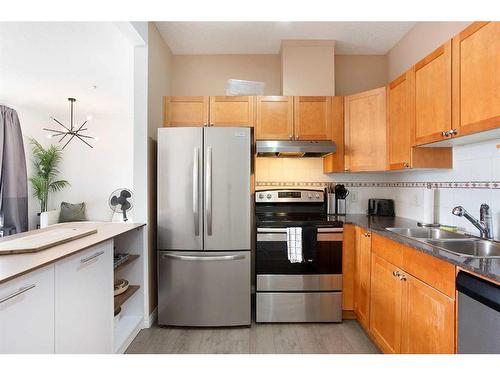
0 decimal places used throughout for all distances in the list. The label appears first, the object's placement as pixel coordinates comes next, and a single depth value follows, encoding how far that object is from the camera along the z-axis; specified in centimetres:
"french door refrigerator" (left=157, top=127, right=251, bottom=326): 219
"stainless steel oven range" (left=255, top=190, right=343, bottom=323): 224
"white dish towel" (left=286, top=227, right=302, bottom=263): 220
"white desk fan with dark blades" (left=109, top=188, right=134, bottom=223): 248
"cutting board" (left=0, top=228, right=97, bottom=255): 122
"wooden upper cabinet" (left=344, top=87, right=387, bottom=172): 234
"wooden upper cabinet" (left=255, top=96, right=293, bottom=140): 258
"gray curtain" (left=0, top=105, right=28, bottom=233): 420
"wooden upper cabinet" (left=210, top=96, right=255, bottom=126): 258
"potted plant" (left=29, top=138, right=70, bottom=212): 470
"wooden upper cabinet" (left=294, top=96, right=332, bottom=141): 259
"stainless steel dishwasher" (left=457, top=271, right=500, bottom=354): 93
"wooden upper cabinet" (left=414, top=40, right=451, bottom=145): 156
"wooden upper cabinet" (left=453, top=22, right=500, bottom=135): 123
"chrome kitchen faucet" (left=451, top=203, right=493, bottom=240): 153
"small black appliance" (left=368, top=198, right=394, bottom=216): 268
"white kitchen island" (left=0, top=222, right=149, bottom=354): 97
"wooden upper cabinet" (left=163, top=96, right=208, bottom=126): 259
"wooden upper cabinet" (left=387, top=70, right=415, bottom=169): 197
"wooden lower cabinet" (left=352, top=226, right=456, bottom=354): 121
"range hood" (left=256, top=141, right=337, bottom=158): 241
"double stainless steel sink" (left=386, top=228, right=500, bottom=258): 145
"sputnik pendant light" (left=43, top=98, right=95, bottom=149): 429
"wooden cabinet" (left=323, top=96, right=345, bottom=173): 258
